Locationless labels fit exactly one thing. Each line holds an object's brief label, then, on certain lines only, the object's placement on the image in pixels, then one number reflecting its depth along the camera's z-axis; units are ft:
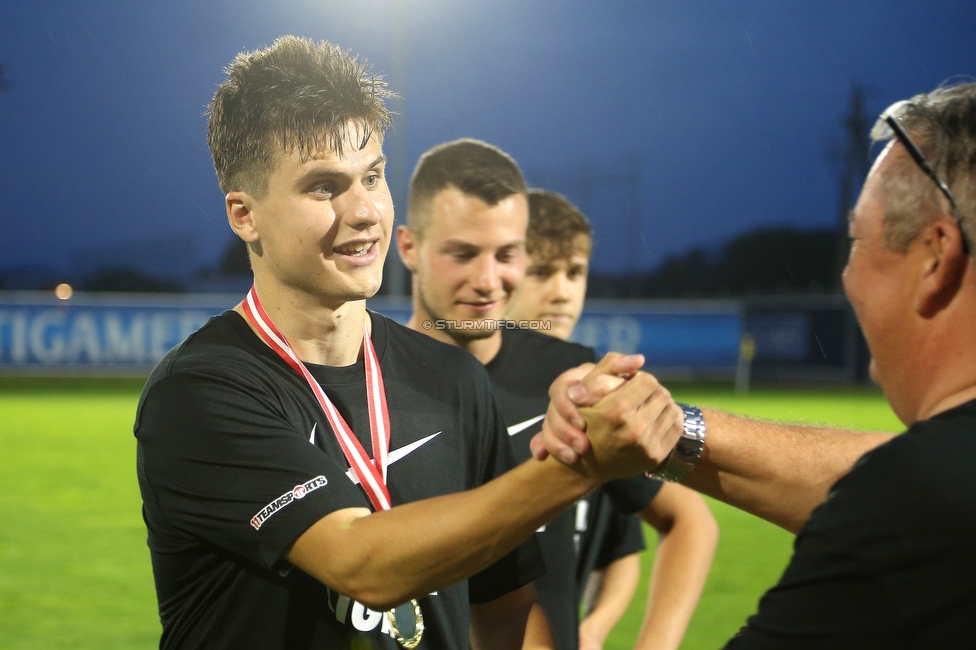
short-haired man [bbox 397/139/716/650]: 10.94
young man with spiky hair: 6.38
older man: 4.58
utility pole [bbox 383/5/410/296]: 51.83
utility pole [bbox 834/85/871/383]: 114.73
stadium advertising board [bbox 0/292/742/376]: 74.54
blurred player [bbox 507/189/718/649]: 10.97
